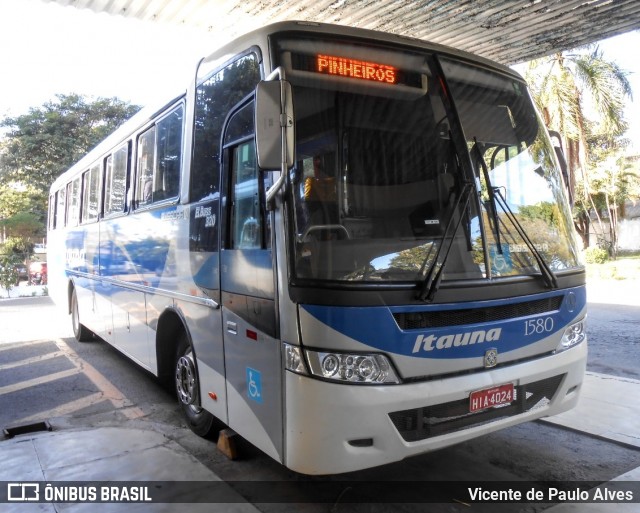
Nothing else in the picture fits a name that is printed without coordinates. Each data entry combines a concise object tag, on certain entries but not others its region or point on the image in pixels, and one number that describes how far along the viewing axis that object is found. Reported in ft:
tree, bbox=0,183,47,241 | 82.53
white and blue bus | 10.00
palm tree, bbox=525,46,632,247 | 62.49
